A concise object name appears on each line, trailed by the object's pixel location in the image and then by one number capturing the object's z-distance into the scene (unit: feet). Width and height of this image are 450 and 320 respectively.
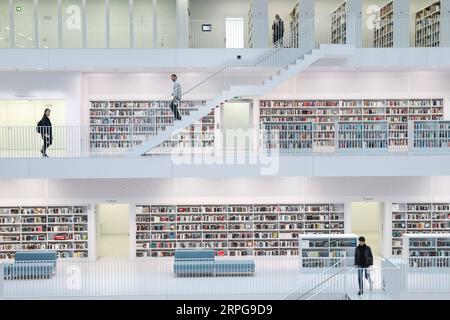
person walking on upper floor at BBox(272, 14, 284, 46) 56.90
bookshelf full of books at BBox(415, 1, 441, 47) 56.46
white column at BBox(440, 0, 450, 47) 55.01
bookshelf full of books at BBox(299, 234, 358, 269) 50.70
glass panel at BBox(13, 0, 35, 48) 56.75
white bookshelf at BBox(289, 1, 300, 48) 55.72
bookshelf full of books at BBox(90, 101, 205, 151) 56.75
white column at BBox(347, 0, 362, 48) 53.21
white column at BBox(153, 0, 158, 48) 54.70
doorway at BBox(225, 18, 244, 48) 60.70
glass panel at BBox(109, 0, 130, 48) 59.67
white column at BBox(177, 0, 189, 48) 56.95
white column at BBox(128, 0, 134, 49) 54.54
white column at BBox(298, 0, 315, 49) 54.19
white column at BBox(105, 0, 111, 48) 53.72
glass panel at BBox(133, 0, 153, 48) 59.11
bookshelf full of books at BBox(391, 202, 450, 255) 56.59
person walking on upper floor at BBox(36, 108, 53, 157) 49.29
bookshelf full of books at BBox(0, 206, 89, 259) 55.72
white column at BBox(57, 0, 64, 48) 53.44
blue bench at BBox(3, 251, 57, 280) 47.26
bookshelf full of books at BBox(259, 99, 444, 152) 58.44
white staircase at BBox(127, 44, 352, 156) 49.26
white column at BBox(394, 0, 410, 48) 56.49
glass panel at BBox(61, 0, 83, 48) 59.52
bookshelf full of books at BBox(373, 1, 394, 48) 58.72
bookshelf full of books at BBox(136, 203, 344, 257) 56.49
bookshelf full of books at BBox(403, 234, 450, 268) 51.29
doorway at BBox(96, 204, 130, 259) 67.82
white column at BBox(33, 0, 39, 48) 53.93
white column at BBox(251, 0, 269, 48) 56.49
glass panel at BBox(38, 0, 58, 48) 58.49
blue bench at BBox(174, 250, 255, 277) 48.32
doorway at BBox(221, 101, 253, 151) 60.23
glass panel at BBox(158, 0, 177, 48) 59.88
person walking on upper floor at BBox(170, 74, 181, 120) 49.65
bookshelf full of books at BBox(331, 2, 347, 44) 57.01
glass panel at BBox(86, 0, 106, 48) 59.41
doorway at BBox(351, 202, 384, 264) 68.64
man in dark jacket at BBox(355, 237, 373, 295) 42.34
